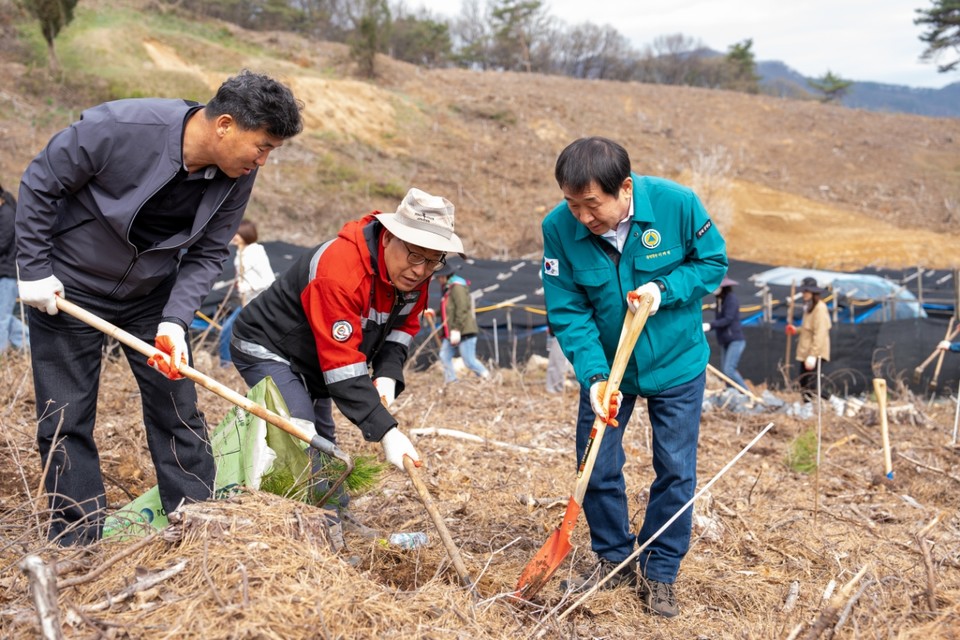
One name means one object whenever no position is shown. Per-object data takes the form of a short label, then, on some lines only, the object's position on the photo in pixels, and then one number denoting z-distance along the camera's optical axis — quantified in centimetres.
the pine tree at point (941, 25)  3482
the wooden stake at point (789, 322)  968
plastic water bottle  324
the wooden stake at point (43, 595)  189
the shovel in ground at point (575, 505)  279
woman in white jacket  625
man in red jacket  279
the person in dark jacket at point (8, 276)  617
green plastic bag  288
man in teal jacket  297
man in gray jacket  276
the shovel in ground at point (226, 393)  271
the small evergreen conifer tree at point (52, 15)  1828
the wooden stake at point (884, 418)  515
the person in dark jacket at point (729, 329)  898
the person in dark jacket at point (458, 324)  877
